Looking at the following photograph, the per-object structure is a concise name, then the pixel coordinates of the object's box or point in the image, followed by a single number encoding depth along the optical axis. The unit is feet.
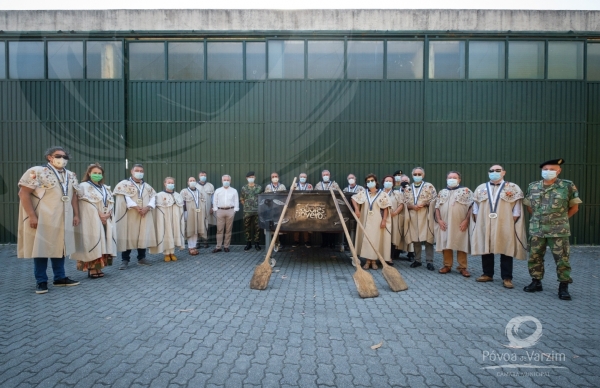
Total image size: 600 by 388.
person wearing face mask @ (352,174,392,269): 21.90
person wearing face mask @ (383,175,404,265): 23.15
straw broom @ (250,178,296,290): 17.66
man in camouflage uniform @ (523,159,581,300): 15.98
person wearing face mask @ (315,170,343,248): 31.14
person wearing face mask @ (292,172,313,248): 31.22
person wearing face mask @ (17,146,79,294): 16.87
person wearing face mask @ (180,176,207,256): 28.63
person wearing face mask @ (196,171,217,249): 31.04
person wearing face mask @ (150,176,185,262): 24.93
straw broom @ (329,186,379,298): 16.29
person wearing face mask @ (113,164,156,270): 23.20
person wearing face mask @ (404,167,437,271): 22.72
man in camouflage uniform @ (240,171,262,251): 30.76
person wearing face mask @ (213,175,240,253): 29.84
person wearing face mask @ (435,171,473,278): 20.54
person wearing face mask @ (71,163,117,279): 18.97
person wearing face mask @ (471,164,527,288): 18.12
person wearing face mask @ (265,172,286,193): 30.89
